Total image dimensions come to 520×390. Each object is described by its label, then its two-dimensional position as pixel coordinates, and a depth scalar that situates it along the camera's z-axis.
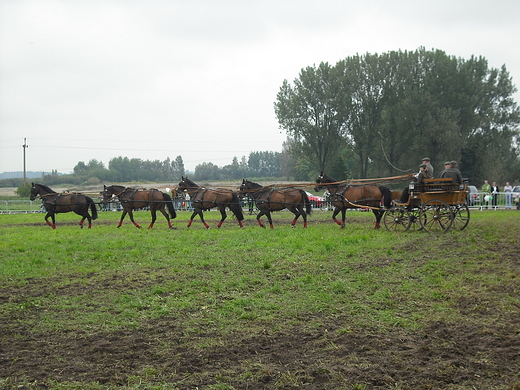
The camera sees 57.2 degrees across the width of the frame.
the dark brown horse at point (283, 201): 17.50
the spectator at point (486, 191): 26.66
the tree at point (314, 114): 48.72
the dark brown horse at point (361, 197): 16.28
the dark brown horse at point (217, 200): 18.03
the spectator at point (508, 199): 26.65
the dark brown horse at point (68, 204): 18.84
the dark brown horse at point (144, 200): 18.75
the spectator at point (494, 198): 26.64
